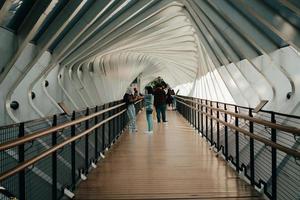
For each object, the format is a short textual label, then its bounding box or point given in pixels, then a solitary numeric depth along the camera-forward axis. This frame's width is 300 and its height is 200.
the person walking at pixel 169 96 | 27.96
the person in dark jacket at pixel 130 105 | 13.59
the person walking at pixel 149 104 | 13.46
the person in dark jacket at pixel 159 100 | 15.90
